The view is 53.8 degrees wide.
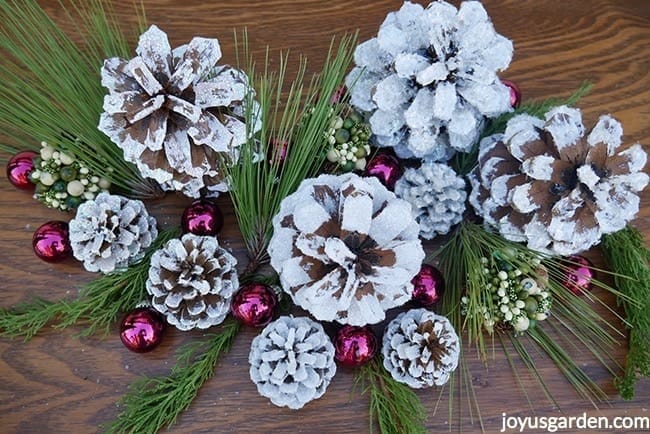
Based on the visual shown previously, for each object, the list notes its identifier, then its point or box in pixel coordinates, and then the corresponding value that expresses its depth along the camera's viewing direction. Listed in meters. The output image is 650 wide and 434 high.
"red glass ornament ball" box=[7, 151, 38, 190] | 0.65
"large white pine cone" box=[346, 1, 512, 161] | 0.58
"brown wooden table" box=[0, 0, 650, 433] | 0.63
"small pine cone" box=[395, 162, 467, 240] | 0.62
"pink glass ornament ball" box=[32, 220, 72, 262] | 0.63
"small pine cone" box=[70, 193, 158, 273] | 0.60
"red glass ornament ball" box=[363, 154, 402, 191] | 0.65
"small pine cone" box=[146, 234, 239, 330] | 0.59
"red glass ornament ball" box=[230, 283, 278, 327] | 0.61
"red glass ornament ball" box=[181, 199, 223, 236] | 0.64
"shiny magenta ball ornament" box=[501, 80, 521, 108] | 0.68
